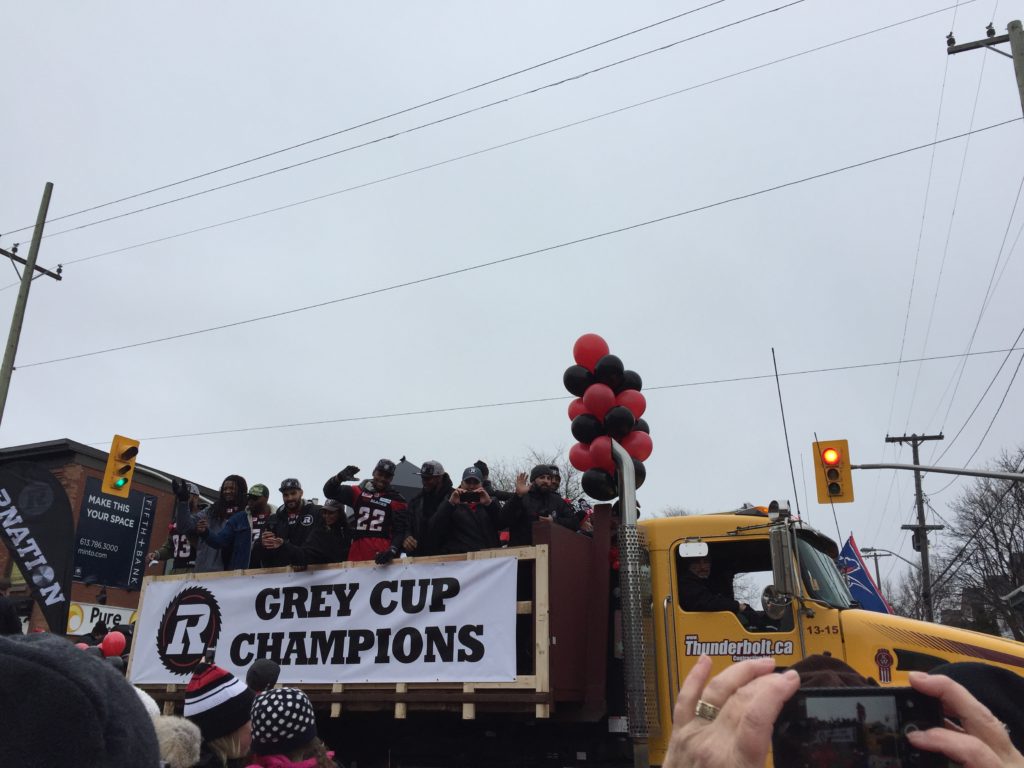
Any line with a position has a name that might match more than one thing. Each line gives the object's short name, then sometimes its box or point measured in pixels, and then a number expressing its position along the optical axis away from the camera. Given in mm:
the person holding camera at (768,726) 1100
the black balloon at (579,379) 8242
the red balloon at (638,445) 8094
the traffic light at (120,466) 13289
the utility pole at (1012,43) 13852
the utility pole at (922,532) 35750
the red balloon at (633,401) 8234
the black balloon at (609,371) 8039
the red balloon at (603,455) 7516
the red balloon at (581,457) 7617
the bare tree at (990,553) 42812
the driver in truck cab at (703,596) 6656
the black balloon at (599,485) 7258
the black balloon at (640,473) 7719
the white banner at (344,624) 6762
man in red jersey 8203
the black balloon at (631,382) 8289
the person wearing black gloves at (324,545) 7867
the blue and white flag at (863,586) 11844
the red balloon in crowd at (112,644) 7180
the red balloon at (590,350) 8445
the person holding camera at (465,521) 7574
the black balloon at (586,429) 7805
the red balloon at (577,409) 8133
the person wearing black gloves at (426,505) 7652
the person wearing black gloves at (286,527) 8289
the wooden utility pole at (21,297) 16281
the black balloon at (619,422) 7695
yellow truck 6141
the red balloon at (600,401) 7996
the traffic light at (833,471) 13984
